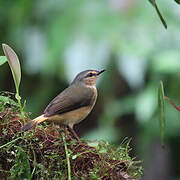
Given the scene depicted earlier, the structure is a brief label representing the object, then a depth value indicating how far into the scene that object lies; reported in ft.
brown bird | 17.21
